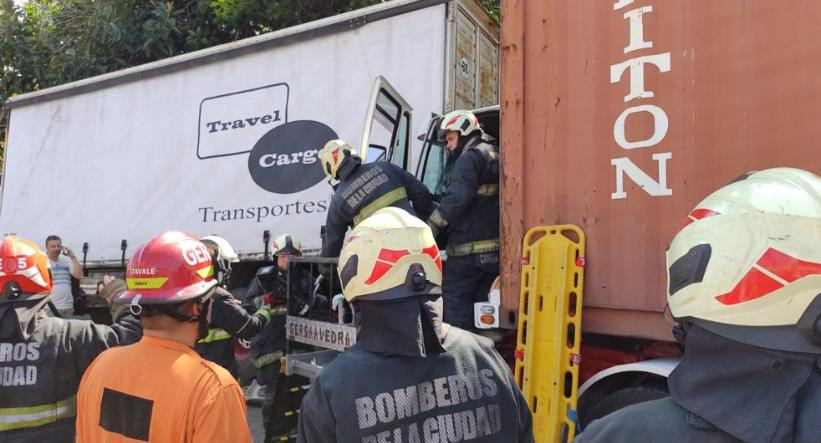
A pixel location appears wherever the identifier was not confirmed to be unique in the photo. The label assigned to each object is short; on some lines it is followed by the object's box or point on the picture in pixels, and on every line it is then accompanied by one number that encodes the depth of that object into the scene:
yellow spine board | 2.76
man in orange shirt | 1.55
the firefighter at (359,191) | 3.81
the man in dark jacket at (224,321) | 3.35
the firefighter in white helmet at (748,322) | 0.88
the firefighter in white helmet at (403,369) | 1.39
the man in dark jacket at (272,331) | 4.26
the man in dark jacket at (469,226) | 3.61
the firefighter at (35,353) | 2.11
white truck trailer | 5.60
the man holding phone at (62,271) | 6.93
